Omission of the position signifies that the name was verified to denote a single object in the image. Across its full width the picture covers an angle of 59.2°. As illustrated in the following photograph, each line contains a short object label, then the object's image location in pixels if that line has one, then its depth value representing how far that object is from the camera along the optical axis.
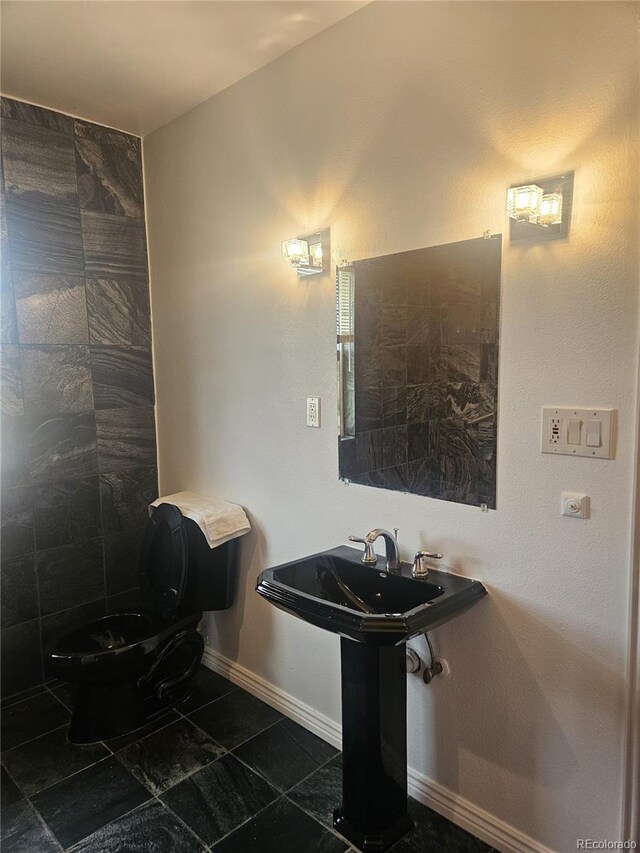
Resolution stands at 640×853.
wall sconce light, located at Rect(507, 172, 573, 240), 1.43
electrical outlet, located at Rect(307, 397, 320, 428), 2.13
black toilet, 2.19
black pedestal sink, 1.65
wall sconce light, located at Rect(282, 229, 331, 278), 2.03
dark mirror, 1.64
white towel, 2.37
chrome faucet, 1.78
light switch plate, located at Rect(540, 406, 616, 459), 1.40
